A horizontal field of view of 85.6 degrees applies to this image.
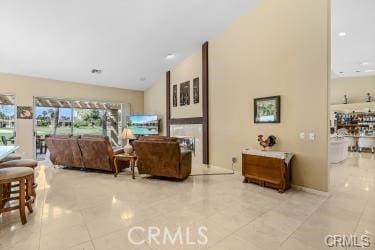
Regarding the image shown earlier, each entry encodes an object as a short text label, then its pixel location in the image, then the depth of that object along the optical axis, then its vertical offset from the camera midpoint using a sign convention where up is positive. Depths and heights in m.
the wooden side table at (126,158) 4.78 -0.81
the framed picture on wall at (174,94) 7.48 +1.12
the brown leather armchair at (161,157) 4.30 -0.73
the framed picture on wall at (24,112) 6.30 +0.39
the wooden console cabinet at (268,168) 3.78 -0.88
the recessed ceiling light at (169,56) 6.50 +2.23
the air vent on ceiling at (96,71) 6.71 +1.79
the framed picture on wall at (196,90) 6.53 +1.11
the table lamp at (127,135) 5.41 -0.29
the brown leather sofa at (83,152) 4.98 -0.72
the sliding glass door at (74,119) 7.01 +0.21
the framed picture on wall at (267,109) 4.30 +0.33
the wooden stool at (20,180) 2.48 -0.69
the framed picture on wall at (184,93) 6.88 +1.08
